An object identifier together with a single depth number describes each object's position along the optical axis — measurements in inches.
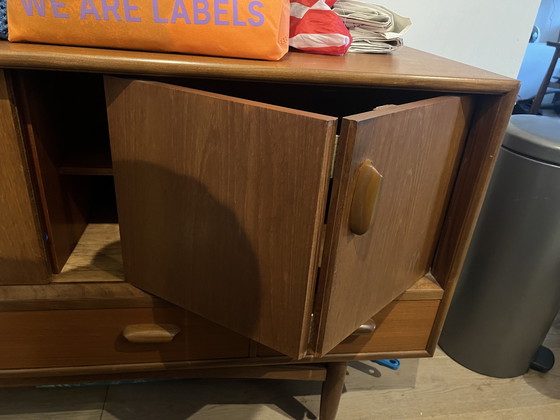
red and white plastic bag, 27.6
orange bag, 21.1
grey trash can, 37.8
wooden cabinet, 19.5
